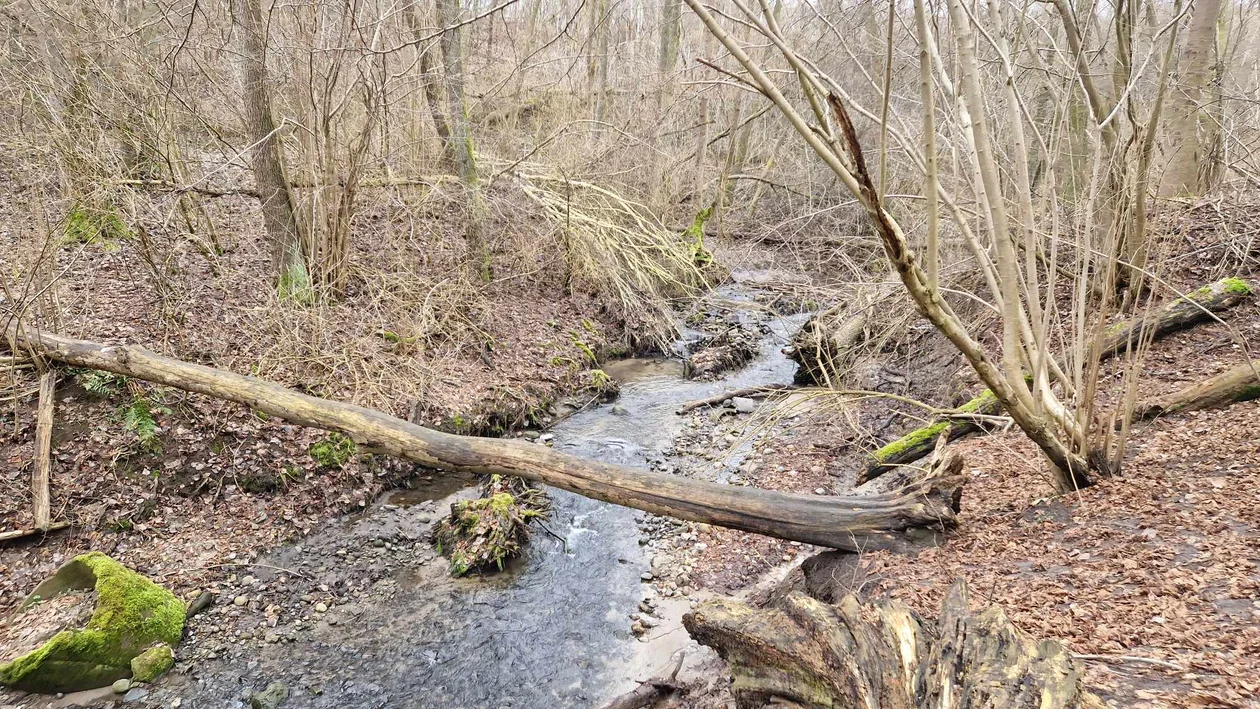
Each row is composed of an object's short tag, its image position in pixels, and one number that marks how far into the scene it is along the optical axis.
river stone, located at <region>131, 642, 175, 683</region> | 3.92
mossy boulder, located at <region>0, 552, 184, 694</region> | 3.69
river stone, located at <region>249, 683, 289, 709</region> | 3.88
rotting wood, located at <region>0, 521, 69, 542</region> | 4.37
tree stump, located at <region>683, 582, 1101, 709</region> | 2.10
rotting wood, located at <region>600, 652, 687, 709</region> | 3.70
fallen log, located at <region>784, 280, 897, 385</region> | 6.71
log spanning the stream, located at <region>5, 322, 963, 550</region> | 3.66
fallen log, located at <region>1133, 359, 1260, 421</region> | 4.02
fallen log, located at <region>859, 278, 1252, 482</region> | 5.14
